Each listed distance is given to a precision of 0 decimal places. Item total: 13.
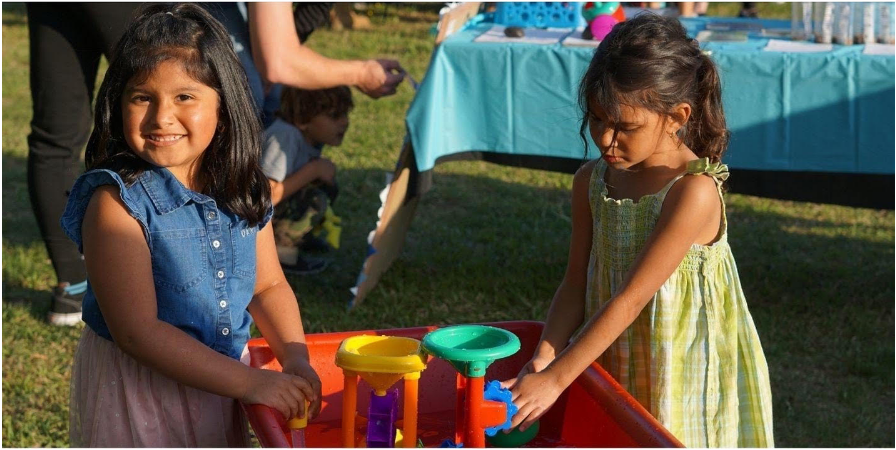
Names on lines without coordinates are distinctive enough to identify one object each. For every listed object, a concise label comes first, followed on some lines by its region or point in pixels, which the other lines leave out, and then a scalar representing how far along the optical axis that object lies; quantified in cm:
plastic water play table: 150
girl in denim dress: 158
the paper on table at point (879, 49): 308
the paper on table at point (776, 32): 349
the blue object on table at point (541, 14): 365
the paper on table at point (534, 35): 337
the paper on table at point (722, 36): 337
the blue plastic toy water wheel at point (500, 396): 160
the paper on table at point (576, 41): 327
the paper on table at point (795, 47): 317
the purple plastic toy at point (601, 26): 333
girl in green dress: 174
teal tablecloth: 305
